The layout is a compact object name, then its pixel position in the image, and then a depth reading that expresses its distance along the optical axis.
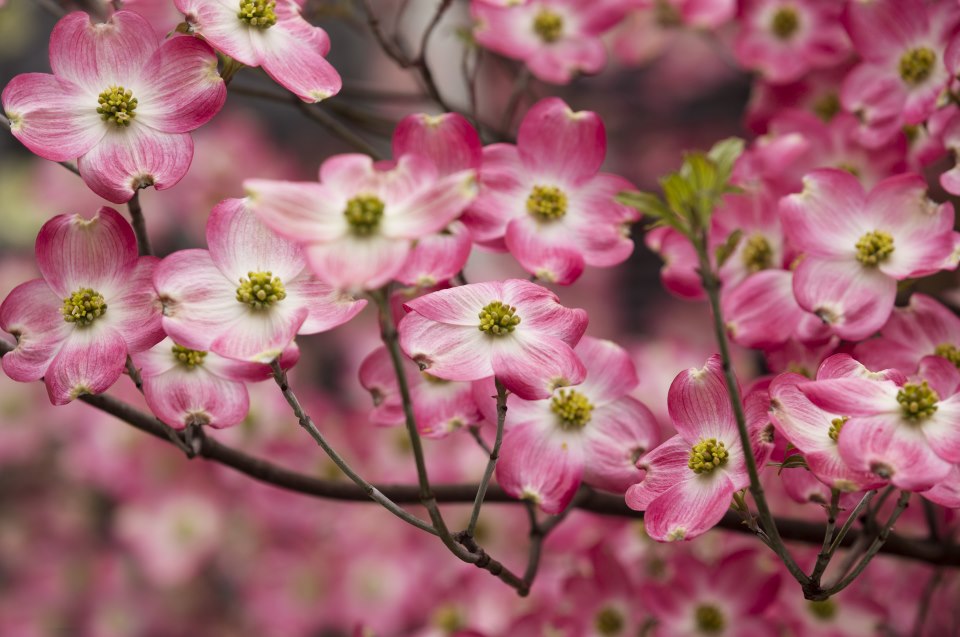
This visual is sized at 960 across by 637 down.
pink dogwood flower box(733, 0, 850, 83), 2.40
